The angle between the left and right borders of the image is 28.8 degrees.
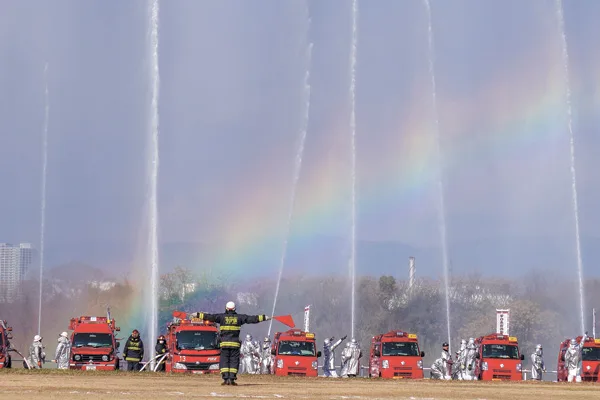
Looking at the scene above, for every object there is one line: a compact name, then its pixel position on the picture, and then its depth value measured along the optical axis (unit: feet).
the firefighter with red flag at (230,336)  123.95
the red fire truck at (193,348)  185.78
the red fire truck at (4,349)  183.32
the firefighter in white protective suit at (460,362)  206.08
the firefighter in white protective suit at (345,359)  203.72
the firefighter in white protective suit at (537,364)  206.90
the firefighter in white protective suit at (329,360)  209.87
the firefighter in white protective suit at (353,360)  204.03
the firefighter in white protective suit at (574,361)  193.77
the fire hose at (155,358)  193.26
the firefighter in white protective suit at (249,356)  208.74
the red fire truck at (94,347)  195.00
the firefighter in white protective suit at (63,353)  209.46
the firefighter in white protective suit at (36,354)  193.88
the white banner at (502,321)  231.09
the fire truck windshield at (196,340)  188.75
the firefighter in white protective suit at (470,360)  203.10
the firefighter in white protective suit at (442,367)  200.16
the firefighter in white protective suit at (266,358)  210.71
